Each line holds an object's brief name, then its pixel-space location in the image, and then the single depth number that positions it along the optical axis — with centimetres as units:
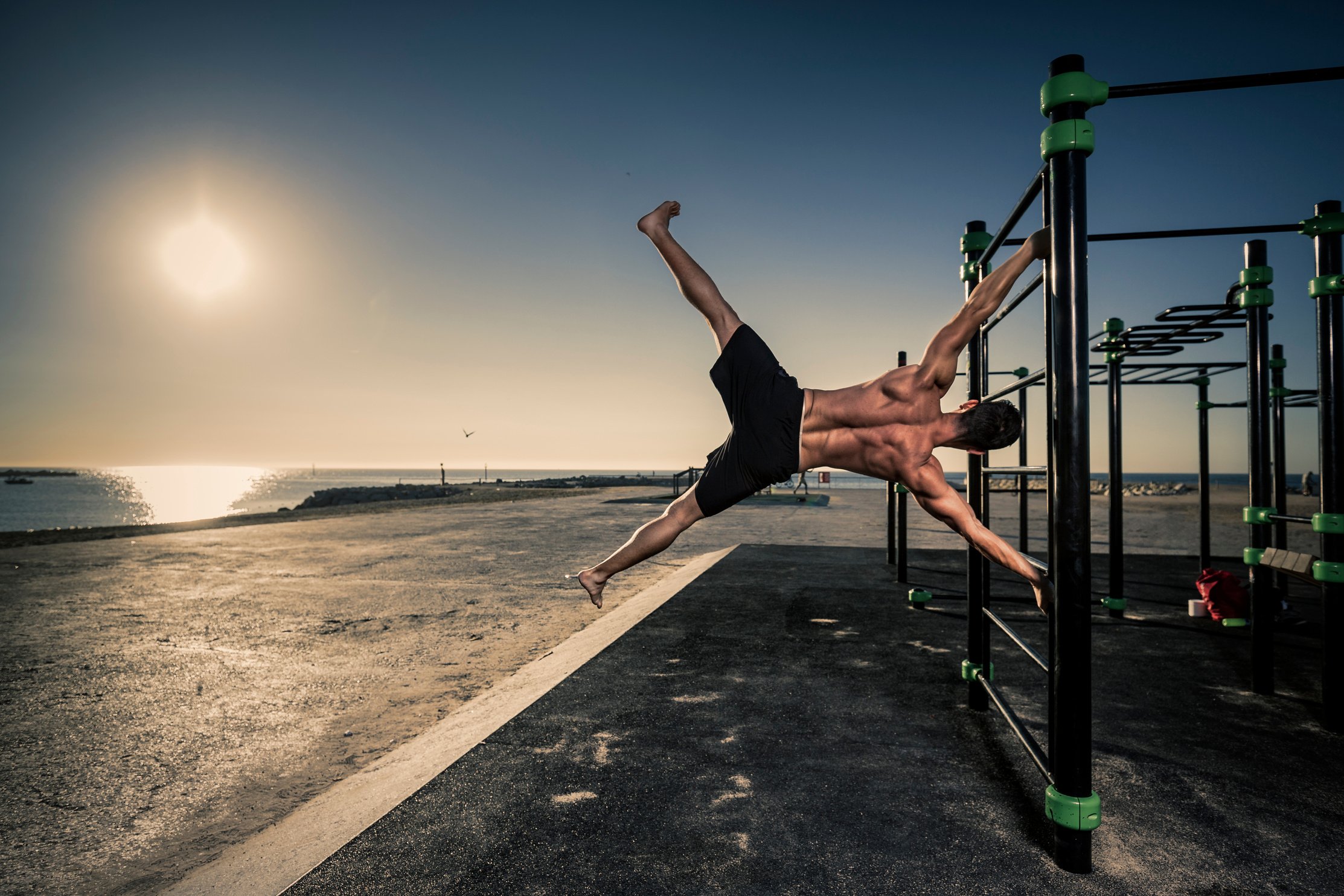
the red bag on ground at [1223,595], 505
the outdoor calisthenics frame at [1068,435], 229
